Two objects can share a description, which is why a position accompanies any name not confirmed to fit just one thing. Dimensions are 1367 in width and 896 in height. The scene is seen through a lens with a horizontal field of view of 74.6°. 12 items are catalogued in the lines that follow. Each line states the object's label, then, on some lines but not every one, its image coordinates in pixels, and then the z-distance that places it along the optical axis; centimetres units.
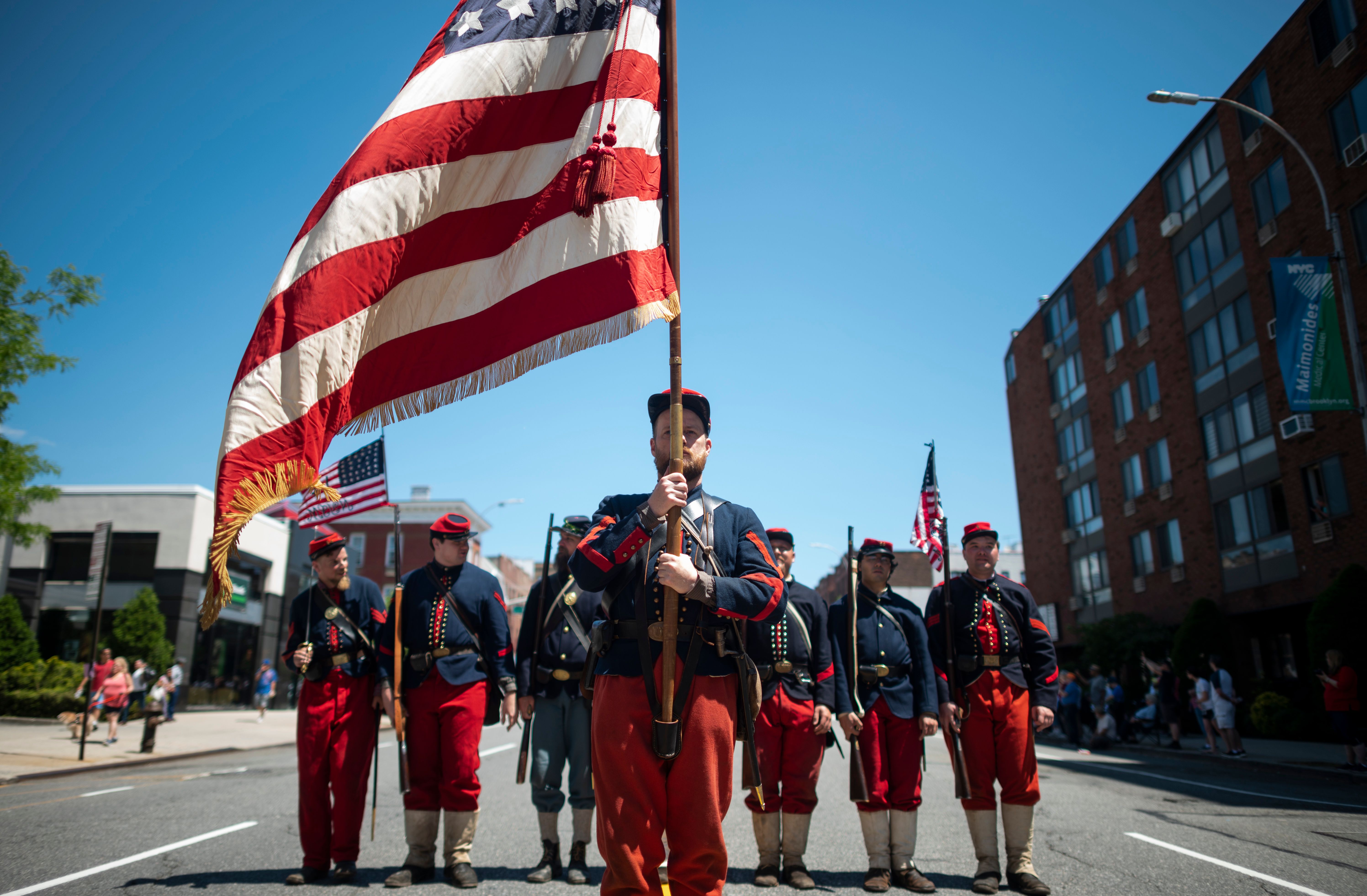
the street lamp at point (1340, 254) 1351
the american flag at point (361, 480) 1113
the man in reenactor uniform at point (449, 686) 543
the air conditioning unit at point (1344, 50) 2066
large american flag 374
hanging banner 1477
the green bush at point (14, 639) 2248
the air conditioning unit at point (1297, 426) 2233
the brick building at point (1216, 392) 2183
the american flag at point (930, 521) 857
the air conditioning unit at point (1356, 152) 2009
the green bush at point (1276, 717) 2066
